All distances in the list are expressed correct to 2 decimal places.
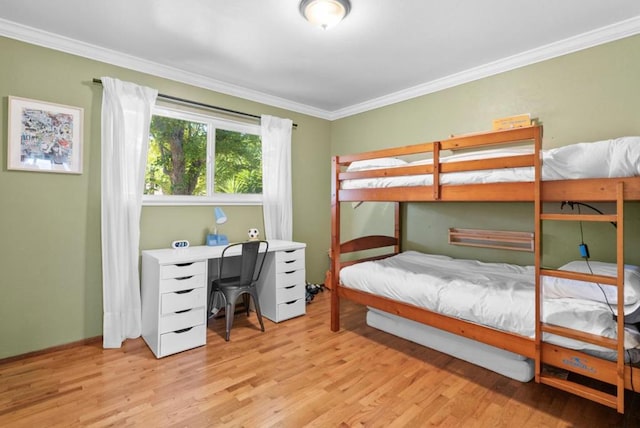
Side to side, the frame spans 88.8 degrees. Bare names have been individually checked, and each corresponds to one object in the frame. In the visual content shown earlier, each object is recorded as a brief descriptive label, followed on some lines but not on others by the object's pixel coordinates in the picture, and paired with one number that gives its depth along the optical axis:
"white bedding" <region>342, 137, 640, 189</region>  1.57
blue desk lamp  3.21
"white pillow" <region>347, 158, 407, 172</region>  2.76
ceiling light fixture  2.02
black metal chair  2.78
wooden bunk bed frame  1.54
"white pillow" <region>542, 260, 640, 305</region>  1.63
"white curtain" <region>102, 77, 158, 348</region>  2.64
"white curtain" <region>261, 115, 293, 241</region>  3.71
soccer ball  3.56
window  3.07
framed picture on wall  2.36
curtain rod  3.00
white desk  2.47
